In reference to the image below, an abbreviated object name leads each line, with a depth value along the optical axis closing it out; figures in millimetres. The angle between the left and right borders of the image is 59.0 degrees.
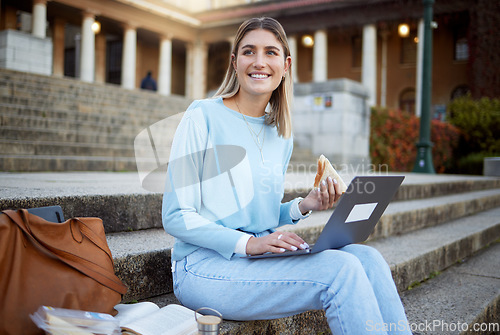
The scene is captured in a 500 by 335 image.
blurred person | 19000
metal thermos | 1489
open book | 1572
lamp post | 10492
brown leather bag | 1378
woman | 1729
